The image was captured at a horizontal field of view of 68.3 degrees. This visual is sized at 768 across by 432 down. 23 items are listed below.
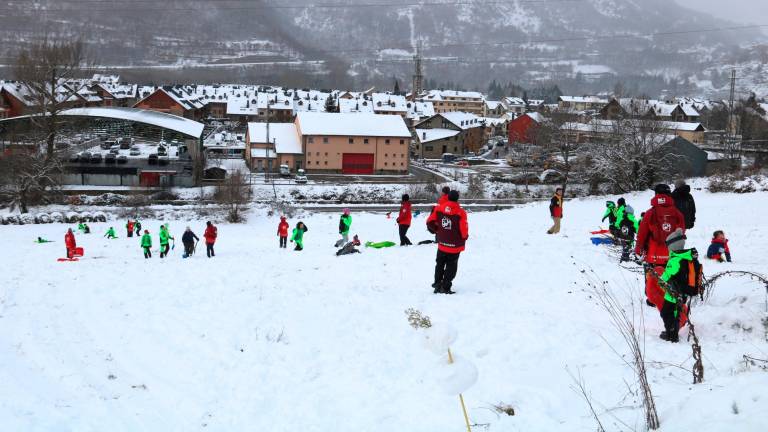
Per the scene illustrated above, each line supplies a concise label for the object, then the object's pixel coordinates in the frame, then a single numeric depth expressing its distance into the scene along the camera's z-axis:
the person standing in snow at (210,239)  17.64
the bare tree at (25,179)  36.53
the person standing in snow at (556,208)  17.80
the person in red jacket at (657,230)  7.33
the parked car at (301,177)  53.91
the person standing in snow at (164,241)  18.25
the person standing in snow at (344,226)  16.84
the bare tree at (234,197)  34.53
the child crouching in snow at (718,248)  11.66
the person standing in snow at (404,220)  15.75
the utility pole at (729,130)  54.00
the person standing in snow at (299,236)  17.58
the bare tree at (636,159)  37.91
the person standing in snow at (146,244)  18.05
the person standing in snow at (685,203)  10.08
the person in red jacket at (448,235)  9.09
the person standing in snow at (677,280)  6.27
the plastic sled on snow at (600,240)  13.97
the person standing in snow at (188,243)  17.45
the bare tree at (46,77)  39.22
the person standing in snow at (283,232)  19.31
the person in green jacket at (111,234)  25.42
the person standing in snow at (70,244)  18.23
